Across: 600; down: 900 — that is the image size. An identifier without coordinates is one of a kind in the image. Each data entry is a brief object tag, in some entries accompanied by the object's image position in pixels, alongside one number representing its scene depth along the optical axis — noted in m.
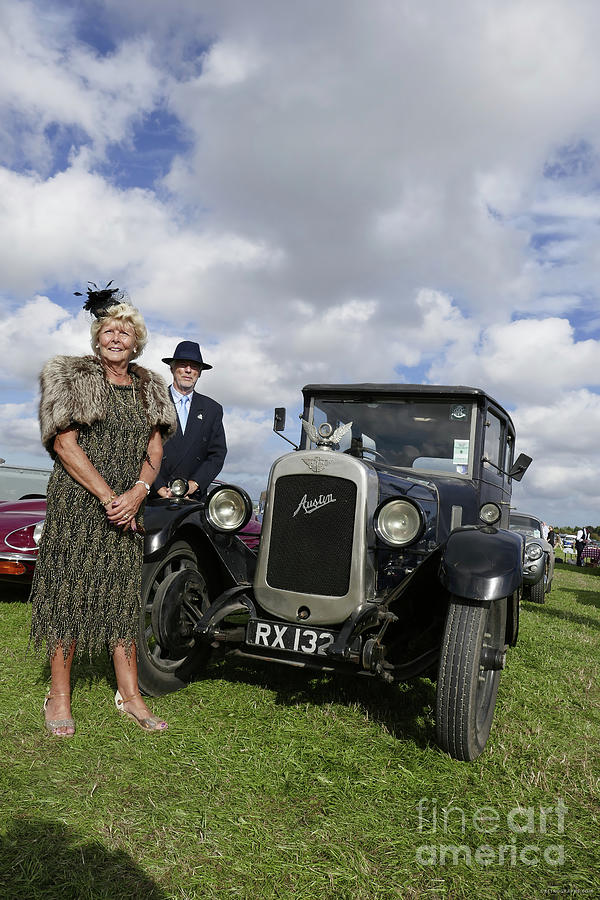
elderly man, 4.14
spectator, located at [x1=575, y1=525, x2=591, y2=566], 22.91
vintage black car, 2.76
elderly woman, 2.75
